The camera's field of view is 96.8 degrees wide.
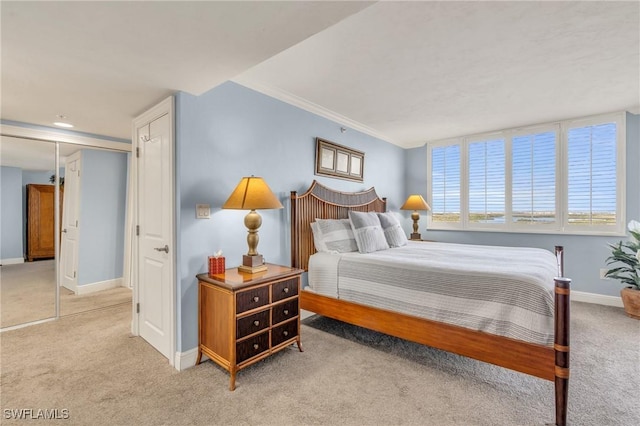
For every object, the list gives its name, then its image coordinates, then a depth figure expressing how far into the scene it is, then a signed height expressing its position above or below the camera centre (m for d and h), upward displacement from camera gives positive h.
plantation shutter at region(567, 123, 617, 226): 3.63 +0.50
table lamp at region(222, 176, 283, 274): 2.19 +0.06
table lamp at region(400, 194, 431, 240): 4.63 +0.13
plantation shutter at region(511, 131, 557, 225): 3.99 +0.50
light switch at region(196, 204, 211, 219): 2.31 +0.02
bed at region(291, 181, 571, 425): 1.63 -0.81
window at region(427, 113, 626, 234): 3.65 +0.50
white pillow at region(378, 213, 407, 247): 3.54 -0.22
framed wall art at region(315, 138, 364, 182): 3.42 +0.68
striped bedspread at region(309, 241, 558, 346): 1.81 -0.56
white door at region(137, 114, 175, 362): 2.29 -0.18
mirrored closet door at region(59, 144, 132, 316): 3.41 -0.22
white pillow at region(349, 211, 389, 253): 3.12 -0.22
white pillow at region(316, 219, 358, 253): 3.05 -0.25
